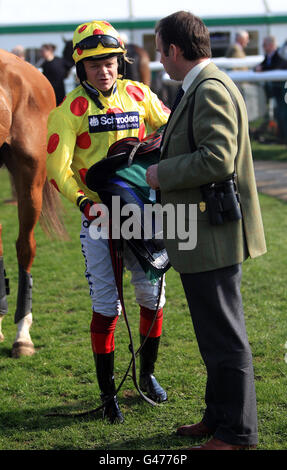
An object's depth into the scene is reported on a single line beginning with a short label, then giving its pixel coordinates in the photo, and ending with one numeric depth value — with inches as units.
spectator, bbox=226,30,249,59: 565.3
